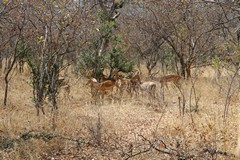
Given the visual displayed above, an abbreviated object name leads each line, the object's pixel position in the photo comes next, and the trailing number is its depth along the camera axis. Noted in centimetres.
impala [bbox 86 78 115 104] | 1692
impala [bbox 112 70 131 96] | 1899
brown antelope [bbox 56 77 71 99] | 1760
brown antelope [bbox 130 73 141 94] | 1900
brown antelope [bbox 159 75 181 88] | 2032
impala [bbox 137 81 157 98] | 1779
